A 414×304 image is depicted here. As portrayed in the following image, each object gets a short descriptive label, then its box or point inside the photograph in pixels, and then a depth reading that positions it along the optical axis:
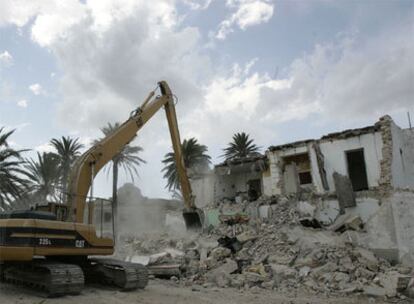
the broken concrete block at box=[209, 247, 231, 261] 15.28
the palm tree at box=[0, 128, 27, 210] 22.28
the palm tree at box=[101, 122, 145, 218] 33.54
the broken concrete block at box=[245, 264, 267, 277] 13.77
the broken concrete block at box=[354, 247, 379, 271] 14.70
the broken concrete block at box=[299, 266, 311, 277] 13.67
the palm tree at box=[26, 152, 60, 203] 32.59
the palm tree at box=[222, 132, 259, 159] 38.82
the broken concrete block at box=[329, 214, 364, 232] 18.62
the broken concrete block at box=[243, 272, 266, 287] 12.97
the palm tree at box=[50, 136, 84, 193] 33.84
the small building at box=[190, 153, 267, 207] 27.60
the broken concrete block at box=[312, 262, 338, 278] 13.57
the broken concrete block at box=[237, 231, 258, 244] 17.31
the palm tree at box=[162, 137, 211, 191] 38.84
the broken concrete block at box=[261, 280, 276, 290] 12.60
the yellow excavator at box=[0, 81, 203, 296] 8.68
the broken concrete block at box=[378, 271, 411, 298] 11.94
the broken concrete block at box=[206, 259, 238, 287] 13.08
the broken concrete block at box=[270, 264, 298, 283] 13.47
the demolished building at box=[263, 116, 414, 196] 20.66
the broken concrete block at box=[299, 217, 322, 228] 19.36
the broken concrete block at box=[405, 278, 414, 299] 11.89
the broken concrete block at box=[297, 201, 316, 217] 20.93
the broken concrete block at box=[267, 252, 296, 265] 14.82
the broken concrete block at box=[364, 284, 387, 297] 11.73
